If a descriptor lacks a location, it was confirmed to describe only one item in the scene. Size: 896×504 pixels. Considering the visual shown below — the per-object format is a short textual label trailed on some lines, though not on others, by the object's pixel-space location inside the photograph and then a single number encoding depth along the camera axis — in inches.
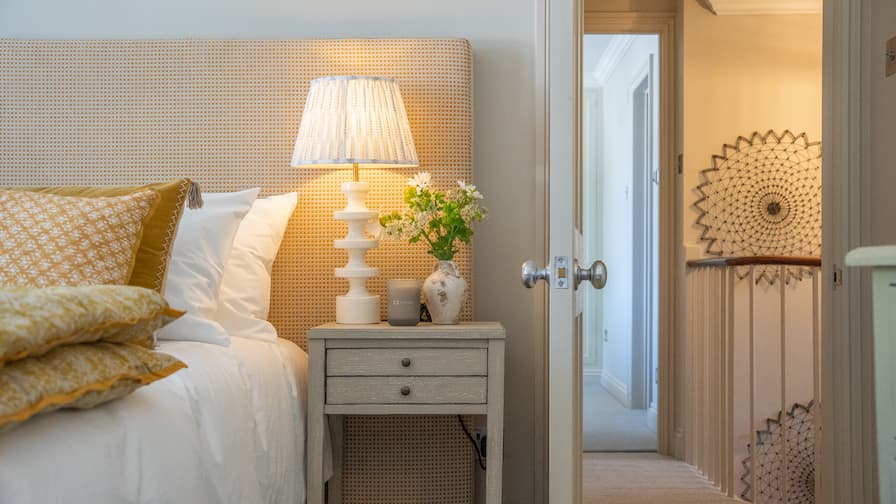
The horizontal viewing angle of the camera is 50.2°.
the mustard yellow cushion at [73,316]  46.1
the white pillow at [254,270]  96.2
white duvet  48.2
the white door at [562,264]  66.4
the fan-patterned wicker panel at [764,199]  174.4
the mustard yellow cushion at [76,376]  46.5
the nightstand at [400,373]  91.1
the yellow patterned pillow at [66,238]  70.6
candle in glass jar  96.0
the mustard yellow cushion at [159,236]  81.1
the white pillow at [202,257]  88.6
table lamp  95.6
